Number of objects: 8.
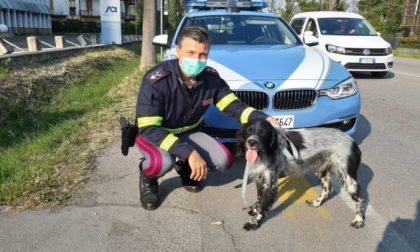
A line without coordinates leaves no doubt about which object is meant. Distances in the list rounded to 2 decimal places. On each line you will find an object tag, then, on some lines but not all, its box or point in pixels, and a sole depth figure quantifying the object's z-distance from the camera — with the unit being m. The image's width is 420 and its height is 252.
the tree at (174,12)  43.45
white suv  11.87
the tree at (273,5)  55.90
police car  4.44
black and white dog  3.32
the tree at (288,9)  57.00
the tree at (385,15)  48.91
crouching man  3.49
